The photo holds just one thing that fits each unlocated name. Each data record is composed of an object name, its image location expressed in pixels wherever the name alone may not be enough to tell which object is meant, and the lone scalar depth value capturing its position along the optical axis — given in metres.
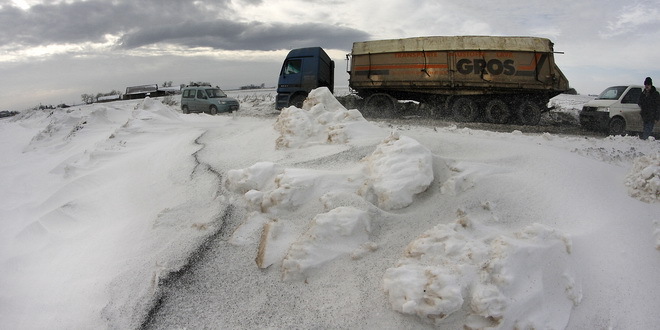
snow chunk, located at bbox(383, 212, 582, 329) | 2.04
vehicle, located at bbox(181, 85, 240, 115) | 15.47
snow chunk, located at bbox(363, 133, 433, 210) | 3.10
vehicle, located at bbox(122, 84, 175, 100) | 29.91
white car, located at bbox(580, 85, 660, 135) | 9.46
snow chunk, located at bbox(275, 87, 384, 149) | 4.64
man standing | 7.52
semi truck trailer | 10.50
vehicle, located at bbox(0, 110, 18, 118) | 25.54
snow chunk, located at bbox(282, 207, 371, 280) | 2.59
